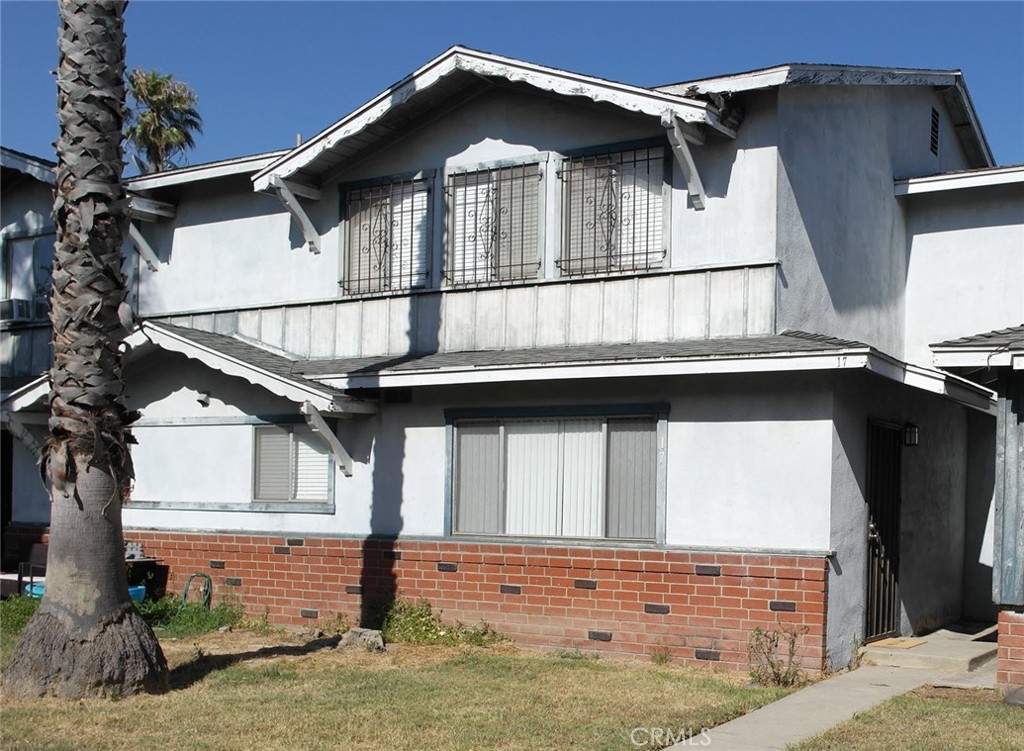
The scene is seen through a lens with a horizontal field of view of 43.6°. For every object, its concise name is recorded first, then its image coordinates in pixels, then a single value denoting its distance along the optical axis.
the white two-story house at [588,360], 12.59
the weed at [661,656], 12.66
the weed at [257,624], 15.12
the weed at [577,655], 12.99
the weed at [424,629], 13.72
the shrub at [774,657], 11.77
